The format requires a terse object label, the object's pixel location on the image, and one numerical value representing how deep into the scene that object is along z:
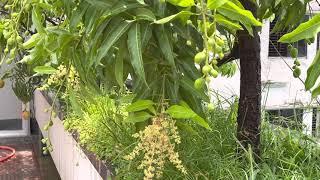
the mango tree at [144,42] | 0.75
